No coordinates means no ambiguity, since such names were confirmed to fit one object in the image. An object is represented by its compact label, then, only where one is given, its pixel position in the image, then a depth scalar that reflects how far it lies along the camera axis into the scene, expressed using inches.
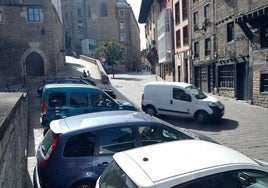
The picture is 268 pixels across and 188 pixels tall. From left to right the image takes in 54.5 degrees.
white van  466.9
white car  101.3
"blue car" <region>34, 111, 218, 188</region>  175.0
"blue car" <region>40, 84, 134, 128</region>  364.2
